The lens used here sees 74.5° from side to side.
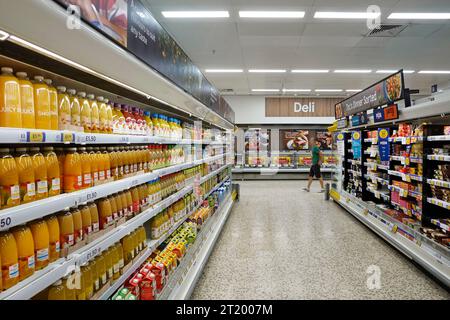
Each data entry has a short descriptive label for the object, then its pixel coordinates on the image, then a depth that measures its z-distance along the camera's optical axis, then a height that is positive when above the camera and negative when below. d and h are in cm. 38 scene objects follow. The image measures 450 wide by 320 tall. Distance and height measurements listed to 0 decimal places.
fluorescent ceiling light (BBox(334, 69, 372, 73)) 854 +222
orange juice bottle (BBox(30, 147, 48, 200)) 127 -9
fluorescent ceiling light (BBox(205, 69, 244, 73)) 850 +230
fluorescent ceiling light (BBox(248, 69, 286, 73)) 837 +225
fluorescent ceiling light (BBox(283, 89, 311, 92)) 1128 +225
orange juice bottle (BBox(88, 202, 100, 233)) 168 -37
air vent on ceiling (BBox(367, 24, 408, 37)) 529 +218
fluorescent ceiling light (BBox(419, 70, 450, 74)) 860 +220
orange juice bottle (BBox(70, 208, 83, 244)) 150 -38
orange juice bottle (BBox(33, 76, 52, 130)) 128 +21
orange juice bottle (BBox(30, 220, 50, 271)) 126 -39
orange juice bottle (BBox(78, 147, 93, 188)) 160 -9
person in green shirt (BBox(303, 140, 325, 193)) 924 -48
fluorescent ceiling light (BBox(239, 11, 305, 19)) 481 +223
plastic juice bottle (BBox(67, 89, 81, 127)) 157 +23
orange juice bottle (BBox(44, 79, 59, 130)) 136 +21
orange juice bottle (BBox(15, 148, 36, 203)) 119 -9
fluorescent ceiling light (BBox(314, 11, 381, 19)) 479 +220
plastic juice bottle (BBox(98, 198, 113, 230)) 179 -37
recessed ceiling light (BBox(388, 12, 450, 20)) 480 +217
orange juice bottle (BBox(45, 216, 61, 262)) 134 -39
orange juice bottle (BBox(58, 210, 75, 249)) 142 -38
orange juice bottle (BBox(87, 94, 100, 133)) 173 +22
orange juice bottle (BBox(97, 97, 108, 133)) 182 +23
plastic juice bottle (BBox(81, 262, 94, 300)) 156 -69
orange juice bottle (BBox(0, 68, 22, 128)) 112 +20
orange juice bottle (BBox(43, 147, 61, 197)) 136 -9
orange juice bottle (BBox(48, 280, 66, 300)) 139 -66
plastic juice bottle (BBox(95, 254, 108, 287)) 170 -68
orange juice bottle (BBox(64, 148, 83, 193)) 150 -10
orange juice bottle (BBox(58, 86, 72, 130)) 145 +21
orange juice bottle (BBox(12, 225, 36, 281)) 117 -39
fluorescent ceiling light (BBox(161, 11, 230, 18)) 484 +227
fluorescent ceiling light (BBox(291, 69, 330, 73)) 839 +223
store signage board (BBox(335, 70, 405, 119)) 431 +90
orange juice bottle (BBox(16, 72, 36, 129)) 120 +21
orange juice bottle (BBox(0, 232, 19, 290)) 110 -40
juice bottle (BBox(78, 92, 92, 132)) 165 +22
